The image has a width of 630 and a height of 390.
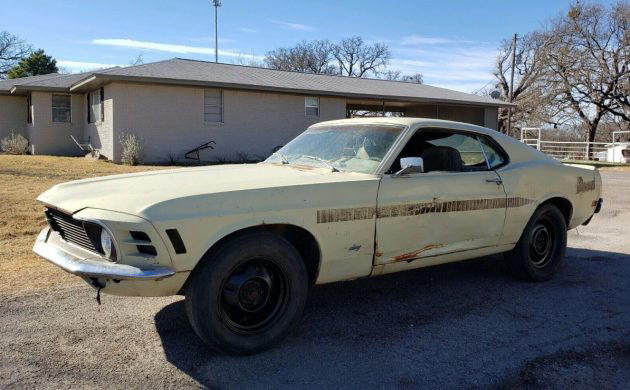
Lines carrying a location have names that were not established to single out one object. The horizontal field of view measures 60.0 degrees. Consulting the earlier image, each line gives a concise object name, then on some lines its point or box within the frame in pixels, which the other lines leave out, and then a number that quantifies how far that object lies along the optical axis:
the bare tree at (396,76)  67.00
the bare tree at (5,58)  55.50
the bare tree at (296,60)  65.69
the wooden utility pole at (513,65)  41.87
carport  28.34
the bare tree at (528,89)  40.41
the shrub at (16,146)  21.22
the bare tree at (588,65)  34.62
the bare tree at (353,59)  68.81
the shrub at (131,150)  17.94
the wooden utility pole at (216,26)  51.88
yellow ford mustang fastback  3.40
